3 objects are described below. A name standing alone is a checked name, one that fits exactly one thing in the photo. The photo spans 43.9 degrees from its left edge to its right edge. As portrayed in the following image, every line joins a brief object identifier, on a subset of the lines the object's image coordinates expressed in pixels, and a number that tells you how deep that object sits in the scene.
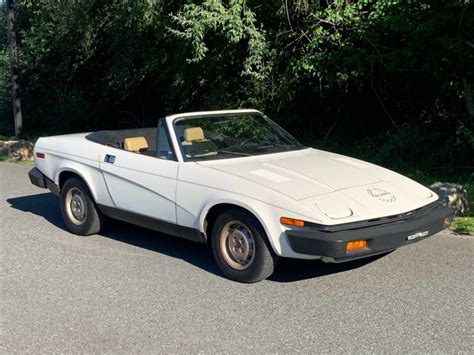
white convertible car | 4.54
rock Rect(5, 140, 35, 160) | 13.69
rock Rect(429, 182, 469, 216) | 7.04
